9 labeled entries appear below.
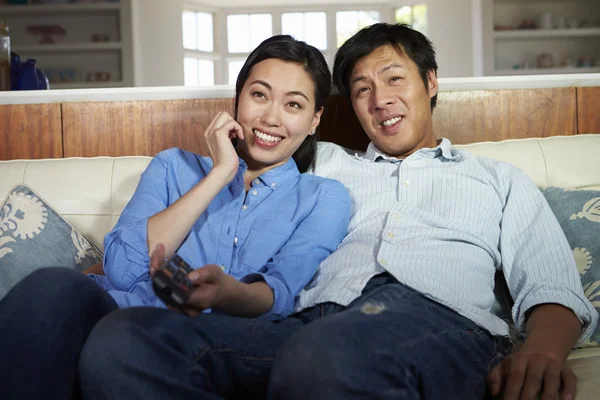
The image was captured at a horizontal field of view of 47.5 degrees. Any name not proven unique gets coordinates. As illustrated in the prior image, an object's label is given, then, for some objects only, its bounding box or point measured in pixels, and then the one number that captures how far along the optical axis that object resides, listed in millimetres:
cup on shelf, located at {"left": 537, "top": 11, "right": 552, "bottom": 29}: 6746
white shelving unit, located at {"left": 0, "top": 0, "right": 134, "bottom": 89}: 6262
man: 1015
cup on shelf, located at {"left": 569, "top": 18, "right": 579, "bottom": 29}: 6734
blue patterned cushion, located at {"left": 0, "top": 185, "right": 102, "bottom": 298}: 1614
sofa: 1831
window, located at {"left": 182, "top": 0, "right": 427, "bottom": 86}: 7535
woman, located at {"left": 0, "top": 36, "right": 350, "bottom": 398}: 1070
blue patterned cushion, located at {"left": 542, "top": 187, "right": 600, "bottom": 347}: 1547
